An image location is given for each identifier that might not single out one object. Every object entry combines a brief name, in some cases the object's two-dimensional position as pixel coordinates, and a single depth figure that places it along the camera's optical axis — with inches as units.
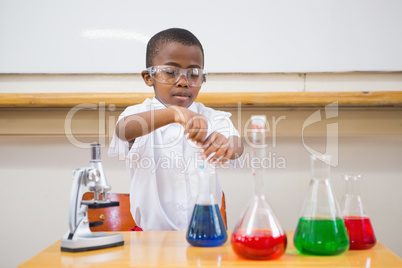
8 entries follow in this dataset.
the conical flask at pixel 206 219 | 31.5
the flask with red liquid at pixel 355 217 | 31.6
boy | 52.9
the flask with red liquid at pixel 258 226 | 27.8
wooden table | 27.6
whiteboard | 69.6
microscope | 32.2
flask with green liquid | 29.0
